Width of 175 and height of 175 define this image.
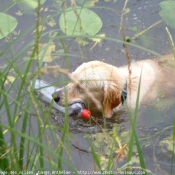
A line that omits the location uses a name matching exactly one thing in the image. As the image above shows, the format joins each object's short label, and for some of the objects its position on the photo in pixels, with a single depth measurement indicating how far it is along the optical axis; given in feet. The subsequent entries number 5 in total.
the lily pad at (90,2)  38.05
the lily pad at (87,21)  31.02
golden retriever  27.02
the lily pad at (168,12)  34.14
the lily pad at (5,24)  30.45
